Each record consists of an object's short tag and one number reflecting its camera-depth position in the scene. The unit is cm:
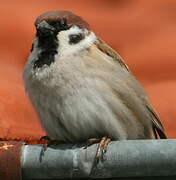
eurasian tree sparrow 294
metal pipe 279
